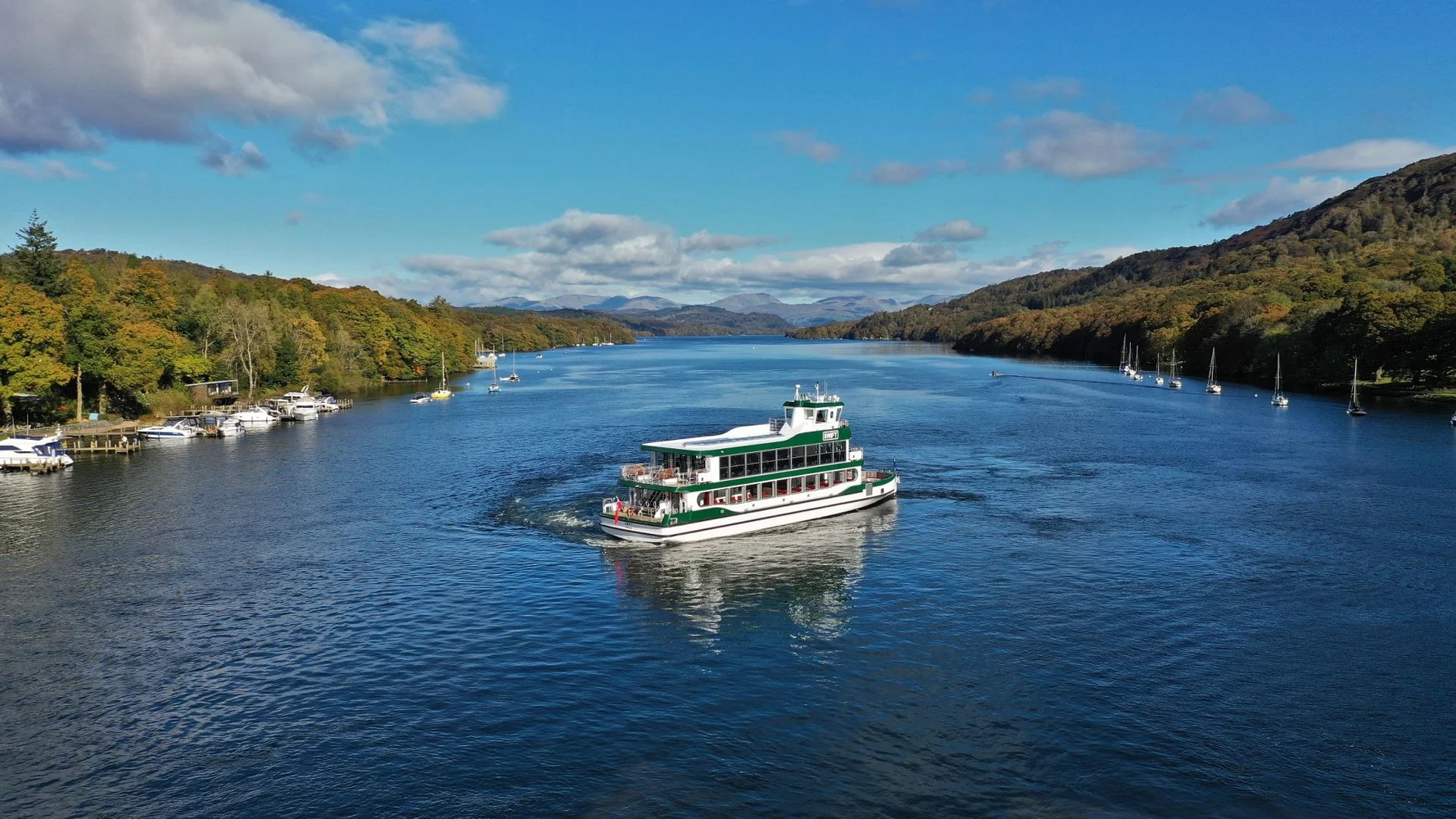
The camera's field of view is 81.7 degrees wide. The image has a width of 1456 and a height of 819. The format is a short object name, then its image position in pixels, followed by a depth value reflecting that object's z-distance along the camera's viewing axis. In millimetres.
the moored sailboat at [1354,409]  111000
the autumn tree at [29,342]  83562
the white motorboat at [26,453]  75500
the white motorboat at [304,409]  119500
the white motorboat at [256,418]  110375
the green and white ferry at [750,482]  52969
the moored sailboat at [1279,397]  121875
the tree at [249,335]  132000
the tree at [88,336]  92938
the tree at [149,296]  121188
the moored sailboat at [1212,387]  144500
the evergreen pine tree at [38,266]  103375
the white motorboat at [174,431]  96950
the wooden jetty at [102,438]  86000
